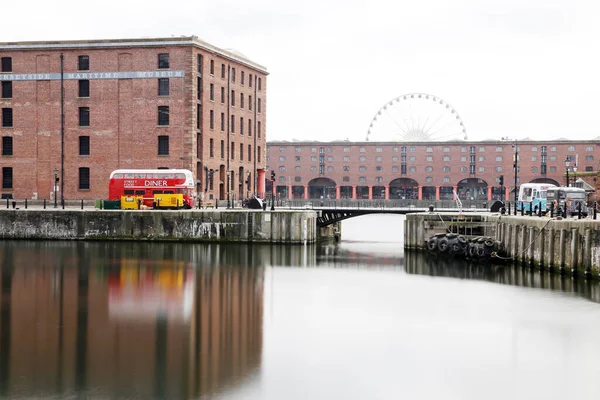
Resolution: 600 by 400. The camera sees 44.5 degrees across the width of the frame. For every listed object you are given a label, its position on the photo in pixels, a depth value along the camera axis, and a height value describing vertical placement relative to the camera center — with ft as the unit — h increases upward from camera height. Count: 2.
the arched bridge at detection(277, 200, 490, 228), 201.26 -2.90
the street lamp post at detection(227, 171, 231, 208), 236.12 +5.60
